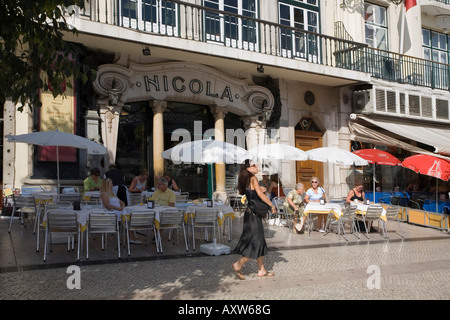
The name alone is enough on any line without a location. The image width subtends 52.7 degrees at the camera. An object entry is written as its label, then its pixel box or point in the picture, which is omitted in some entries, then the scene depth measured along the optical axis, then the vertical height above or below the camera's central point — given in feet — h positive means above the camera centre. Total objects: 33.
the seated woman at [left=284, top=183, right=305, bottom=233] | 35.12 -2.45
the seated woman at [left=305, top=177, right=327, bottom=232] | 36.42 -1.74
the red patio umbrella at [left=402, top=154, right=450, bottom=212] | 38.73 +0.57
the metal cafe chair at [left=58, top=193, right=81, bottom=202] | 32.07 -1.25
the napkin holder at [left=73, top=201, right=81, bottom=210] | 24.35 -1.39
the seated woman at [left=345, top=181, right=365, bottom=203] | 37.76 -1.80
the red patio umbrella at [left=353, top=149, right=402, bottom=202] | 44.37 +1.57
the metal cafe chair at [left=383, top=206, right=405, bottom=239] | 35.40 -3.09
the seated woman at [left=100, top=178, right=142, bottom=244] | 26.00 -1.17
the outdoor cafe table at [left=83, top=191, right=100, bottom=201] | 32.48 -1.15
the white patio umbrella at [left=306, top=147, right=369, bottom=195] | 41.19 +1.62
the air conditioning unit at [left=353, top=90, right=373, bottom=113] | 54.73 +8.79
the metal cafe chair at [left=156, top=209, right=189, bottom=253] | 25.63 -2.38
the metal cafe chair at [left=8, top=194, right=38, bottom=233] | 30.32 -1.47
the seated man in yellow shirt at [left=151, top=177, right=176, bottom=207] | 28.32 -1.12
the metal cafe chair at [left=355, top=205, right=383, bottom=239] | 33.68 -3.05
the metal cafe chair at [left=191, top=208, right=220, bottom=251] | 27.55 -2.51
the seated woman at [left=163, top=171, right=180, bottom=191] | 39.40 -0.56
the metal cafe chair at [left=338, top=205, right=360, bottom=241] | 33.17 -3.10
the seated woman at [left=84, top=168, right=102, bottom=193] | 34.47 -0.24
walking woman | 20.04 -2.48
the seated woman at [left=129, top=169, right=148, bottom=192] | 37.22 -0.42
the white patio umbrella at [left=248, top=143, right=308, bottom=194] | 40.65 +2.06
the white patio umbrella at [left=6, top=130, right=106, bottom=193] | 30.52 +2.76
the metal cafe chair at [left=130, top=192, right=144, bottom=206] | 35.63 -1.65
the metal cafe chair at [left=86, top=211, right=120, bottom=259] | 23.35 -2.30
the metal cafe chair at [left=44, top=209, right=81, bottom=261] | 22.71 -2.19
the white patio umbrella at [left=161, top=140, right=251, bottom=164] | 29.71 +1.60
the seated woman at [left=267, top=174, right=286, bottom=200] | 41.40 -1.36
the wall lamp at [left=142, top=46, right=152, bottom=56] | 39.58 +11.04
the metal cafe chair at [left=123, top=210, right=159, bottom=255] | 24.77 -2.35
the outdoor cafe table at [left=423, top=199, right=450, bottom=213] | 43.32 -3.22
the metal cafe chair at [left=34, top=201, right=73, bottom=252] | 25.97 -1.56
